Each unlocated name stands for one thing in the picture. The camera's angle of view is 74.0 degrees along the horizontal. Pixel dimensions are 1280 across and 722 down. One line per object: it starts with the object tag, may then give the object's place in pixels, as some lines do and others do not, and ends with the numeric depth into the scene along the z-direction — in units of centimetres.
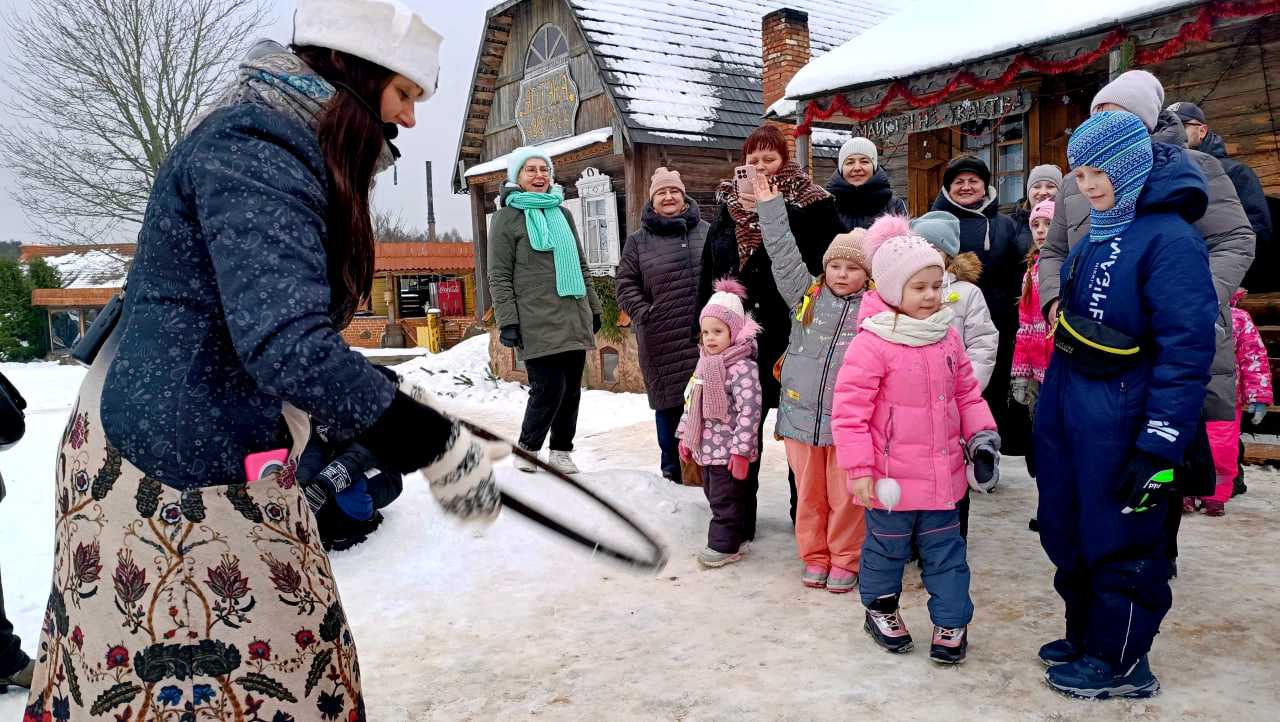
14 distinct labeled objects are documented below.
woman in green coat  553
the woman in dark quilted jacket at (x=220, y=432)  129
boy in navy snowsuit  250
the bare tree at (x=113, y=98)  1917
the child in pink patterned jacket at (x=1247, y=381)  464
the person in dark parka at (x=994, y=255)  493
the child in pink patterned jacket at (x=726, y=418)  408
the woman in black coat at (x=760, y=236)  405
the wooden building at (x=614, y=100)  1182
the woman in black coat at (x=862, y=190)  452
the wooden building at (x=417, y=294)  2584
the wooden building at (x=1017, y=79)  662
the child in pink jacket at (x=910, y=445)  299
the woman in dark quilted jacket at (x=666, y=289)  536
